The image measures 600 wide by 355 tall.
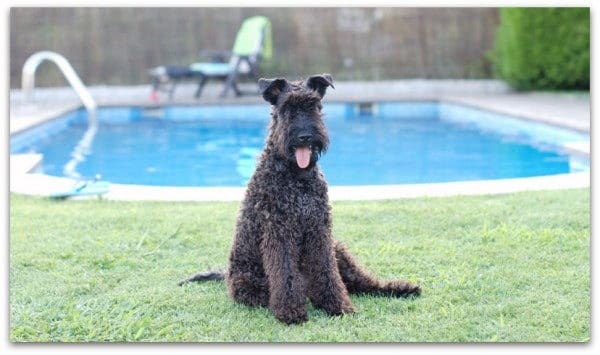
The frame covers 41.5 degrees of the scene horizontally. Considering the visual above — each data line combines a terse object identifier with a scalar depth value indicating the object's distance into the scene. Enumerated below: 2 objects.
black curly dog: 3.56
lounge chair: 14.78
